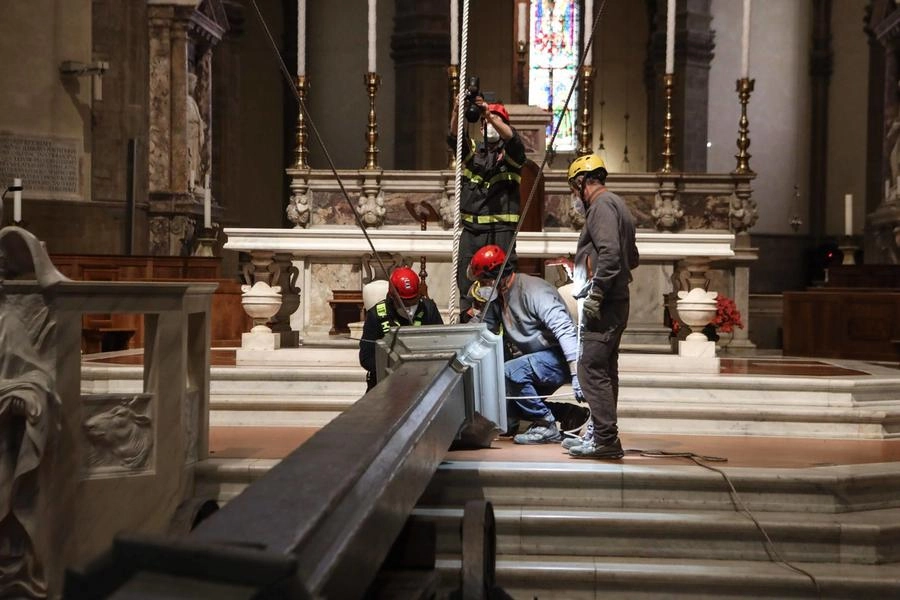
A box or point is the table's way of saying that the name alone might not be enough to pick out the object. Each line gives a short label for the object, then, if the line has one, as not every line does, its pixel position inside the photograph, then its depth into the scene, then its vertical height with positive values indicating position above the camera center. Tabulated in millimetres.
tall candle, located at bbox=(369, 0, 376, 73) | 10969 +2409
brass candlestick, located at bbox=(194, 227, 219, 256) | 14539 +413
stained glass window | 23594 +4964
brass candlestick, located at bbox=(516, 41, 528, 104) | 13680 +2729
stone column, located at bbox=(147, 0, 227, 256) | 15719 +2038
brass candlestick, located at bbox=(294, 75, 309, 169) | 10872 +1424
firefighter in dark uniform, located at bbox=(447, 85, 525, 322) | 7969 +595
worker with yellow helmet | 5934 -171
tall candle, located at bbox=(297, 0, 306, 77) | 10609 +2252
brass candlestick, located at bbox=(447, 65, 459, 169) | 11374 +2093
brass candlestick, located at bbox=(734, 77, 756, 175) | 11680 +1657
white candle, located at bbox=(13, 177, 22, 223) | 11940 +759
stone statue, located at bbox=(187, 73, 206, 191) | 16188 +2053
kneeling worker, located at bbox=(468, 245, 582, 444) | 6727 -360
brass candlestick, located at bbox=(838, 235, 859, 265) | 15705 +473
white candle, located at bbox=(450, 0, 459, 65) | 10397 +2378
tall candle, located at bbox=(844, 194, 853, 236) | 14922 +984
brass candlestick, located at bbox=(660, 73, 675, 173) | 11578 +1632
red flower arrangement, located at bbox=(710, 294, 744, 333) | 11258 -366
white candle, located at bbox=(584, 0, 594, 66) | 10508 +2610
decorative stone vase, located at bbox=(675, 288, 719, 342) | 9125 -249
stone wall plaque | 14523 +1470
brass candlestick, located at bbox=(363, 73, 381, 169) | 11305 +1601
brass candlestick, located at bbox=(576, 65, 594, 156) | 12409 +1804
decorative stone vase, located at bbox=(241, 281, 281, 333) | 9281 -234
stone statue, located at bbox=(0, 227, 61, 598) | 5250 -717
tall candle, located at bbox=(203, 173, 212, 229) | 14106 +831
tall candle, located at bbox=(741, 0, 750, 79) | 11242 +2448
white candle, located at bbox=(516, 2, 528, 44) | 13055 +3071
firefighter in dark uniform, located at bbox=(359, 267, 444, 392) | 6859 -234
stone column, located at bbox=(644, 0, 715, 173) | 20672 +3789
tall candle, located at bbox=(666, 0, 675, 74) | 11047 +2470
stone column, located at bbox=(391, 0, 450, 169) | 20594 +3813
